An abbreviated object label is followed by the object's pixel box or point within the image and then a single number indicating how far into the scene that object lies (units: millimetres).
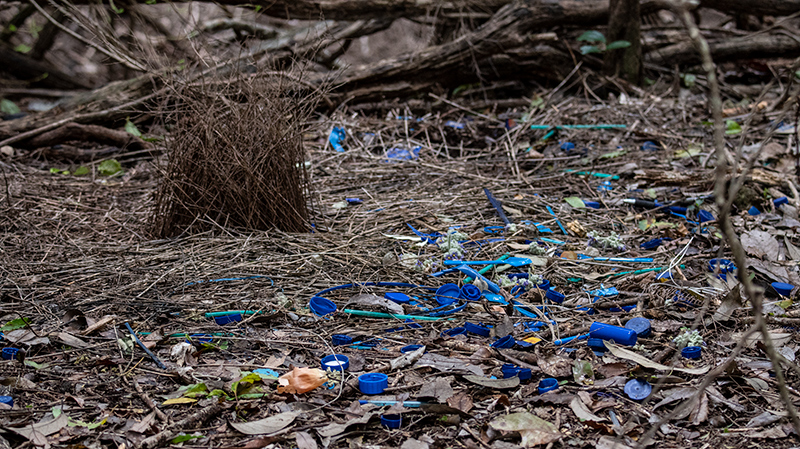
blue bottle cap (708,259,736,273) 2752
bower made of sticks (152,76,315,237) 3025
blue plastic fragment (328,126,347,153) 4719
